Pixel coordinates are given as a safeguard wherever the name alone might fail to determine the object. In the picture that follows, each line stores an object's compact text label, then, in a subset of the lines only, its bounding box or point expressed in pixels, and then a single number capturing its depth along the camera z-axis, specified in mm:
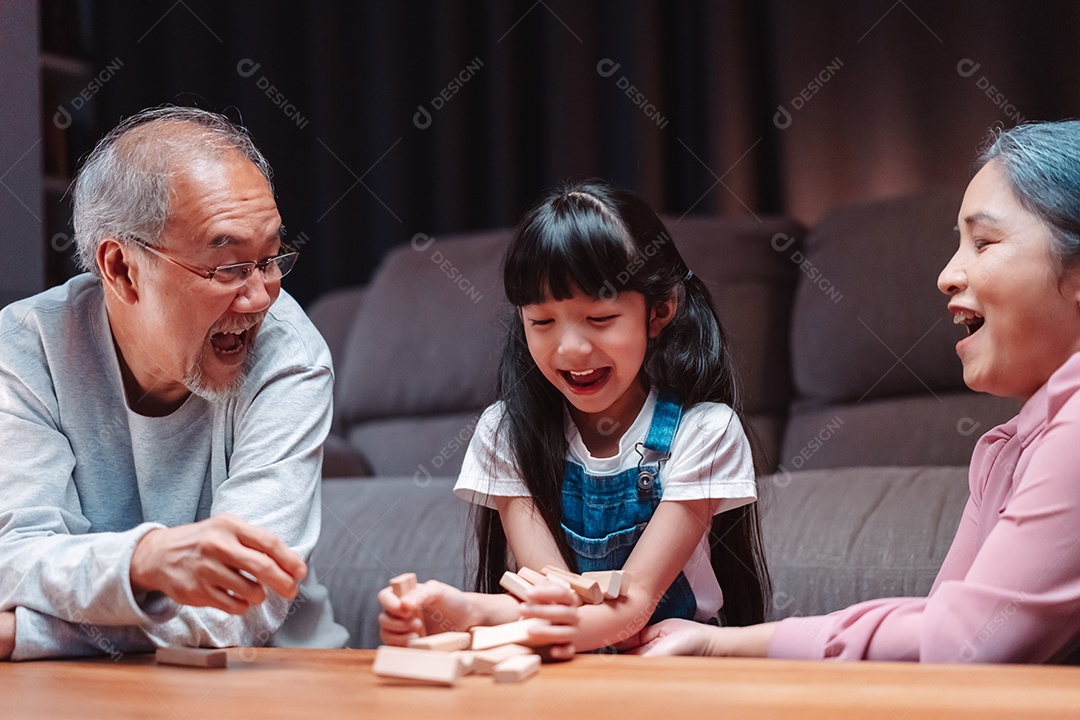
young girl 1814
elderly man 1770
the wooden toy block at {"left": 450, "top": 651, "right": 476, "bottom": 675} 1549
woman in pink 1554
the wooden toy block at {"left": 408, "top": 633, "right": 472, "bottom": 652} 1576
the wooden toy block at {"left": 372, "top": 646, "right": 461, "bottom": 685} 1524
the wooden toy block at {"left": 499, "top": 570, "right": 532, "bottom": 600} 1650
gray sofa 2138
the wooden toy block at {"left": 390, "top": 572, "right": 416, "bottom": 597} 1621
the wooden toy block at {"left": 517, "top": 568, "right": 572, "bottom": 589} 1642
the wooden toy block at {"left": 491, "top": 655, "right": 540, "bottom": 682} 1531
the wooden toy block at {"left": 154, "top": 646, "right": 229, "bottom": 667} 1617
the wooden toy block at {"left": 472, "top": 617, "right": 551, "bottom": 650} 1598
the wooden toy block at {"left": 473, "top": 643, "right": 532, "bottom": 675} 1559
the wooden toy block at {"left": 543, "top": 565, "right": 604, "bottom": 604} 1657
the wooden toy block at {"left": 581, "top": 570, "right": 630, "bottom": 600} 1670
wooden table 1452
